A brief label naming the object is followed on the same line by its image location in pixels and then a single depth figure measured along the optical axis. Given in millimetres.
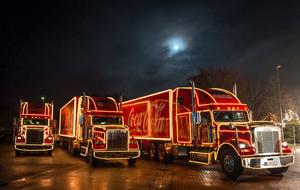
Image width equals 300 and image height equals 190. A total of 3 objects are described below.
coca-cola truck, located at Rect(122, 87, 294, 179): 8475
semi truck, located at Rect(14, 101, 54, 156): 15043
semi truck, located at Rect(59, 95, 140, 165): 11280
